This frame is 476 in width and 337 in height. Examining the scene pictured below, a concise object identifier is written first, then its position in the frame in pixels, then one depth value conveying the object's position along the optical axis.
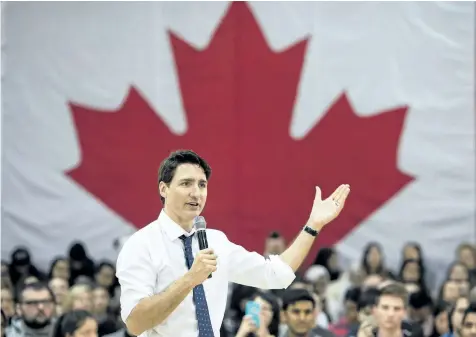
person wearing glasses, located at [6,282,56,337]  12.24
